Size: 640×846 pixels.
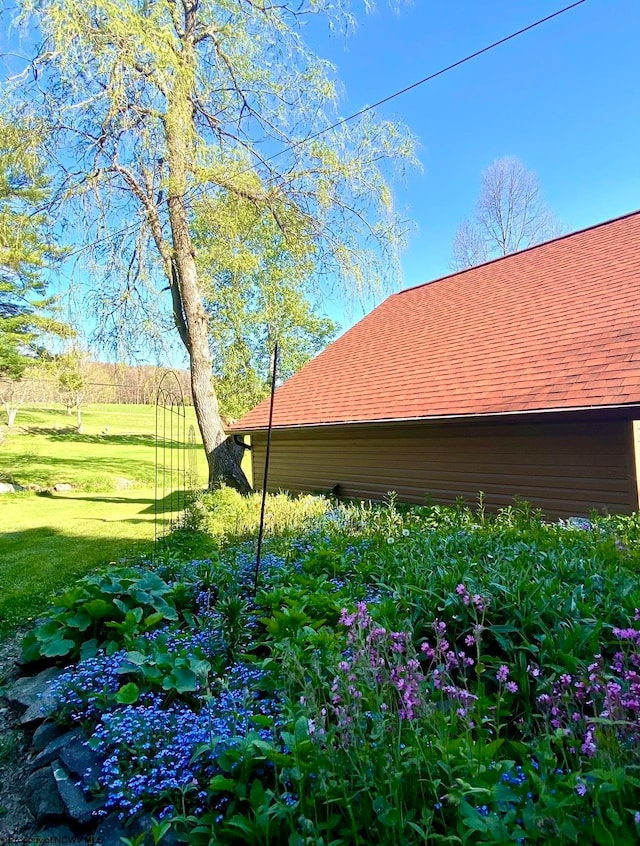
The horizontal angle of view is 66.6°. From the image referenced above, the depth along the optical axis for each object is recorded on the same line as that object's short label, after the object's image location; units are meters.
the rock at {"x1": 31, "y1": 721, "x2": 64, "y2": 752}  2.21
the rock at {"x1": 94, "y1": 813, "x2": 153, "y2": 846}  1.54
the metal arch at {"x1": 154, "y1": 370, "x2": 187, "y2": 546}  6.34
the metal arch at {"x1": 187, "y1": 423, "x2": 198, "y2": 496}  8.31
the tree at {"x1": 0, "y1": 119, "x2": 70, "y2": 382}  6.96
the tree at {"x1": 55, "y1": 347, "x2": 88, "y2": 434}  8.24
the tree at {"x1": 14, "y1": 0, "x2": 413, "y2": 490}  6.52
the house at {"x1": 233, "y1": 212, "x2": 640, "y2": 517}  5.39
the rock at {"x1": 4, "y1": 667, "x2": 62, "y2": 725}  2.40
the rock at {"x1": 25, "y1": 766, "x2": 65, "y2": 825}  1.78
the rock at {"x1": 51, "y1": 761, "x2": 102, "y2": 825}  1.69
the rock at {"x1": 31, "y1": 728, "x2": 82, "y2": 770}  2.04
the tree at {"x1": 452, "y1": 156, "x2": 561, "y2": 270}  17.53
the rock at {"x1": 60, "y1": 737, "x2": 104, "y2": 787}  1.79
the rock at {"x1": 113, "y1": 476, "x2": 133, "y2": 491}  17.47
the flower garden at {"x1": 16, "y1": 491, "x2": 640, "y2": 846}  1.25
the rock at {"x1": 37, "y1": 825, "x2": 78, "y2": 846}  1.66
